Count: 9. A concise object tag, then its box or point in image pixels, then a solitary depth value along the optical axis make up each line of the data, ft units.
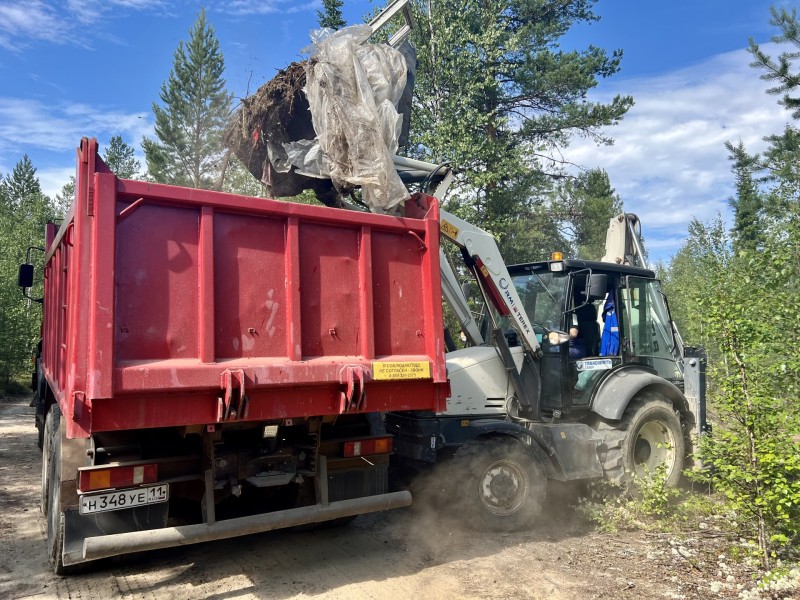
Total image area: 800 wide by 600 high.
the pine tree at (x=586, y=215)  56.95
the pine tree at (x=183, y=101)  81.76
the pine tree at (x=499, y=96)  43.04
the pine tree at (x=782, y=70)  40.19
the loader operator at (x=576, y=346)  20.46
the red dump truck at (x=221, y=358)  11.21
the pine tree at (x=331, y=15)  60.80
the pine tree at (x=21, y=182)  159.53
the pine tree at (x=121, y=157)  132.26
